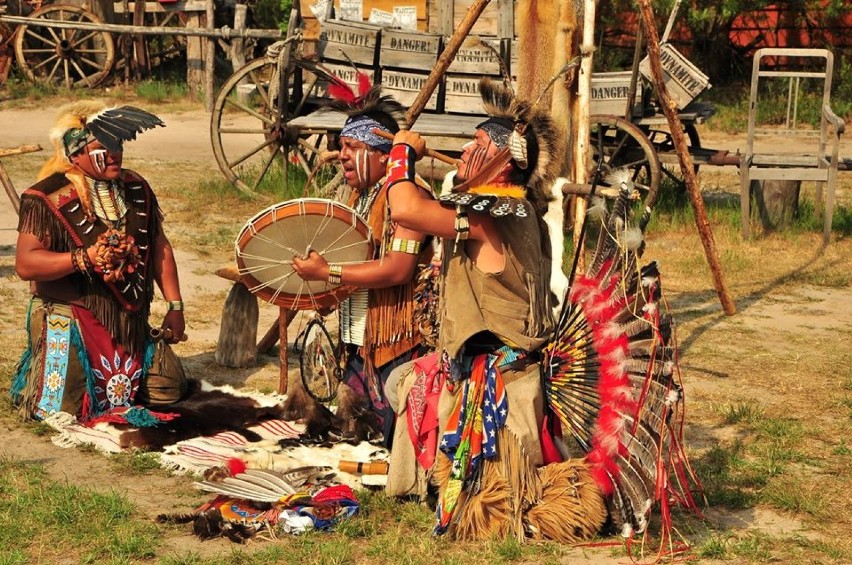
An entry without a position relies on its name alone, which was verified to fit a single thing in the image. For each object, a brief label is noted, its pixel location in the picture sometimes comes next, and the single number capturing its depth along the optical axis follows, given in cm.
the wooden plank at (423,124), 1969
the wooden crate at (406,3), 2364
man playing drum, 1009
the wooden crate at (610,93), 1984
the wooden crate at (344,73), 2120
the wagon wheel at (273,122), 2036
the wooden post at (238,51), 2478
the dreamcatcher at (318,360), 1063
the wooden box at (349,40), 2133
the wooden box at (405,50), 2133
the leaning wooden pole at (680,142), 1302
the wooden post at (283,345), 1122
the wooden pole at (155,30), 2283
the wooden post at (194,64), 3167
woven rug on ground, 1007
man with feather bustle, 834
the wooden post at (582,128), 1297
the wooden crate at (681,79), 1917
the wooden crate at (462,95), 2144
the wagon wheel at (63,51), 3244
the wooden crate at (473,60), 2141
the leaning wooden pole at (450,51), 1244
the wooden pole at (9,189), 1452
